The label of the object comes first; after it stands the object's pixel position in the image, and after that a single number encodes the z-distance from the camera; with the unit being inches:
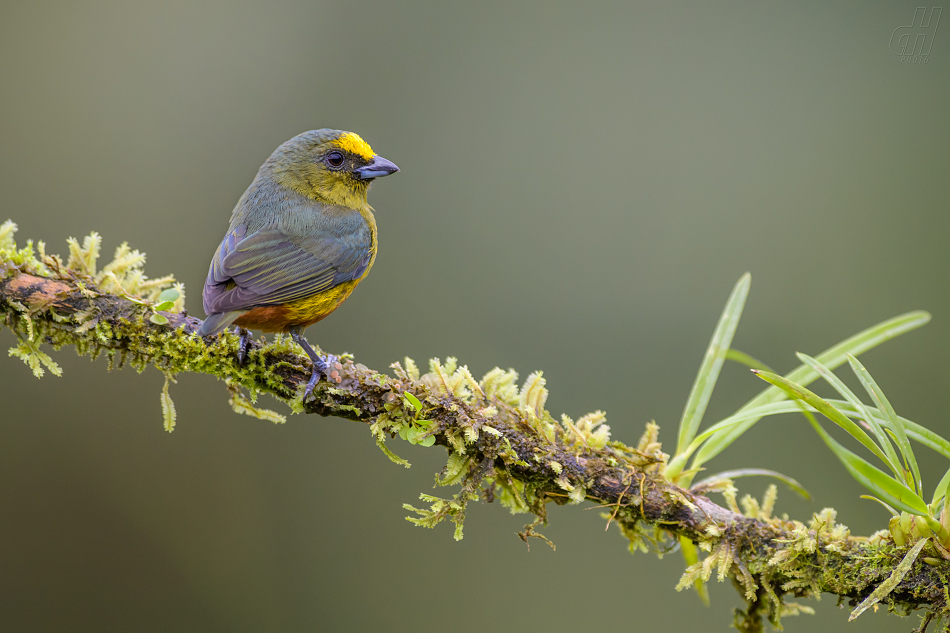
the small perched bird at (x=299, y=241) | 195.0
